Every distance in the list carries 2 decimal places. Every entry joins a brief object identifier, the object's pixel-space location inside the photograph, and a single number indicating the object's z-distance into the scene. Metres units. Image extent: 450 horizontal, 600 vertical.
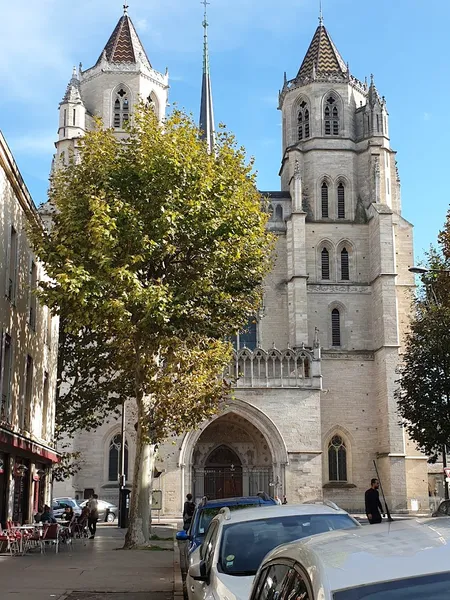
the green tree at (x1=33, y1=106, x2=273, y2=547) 18.41
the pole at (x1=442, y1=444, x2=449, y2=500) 26.13
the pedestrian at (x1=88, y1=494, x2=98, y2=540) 24.41
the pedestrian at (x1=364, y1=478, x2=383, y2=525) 16.34
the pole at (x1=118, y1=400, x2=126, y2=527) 27.73
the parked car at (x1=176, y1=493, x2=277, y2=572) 10.27
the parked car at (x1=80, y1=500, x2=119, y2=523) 35.00
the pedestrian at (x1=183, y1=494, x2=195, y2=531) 21.78
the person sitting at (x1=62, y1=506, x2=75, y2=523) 23.53
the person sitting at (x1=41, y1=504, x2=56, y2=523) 21.61
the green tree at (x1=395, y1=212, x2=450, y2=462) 23.83
